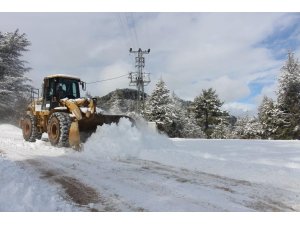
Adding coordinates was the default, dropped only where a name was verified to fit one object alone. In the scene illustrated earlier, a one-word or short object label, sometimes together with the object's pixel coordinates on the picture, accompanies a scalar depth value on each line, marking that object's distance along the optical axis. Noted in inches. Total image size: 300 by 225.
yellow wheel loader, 293.8
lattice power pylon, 912.8
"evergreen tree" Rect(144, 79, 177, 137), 987.1
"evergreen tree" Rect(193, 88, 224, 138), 1217.2
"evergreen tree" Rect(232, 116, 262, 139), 943.1
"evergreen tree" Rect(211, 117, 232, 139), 1148.7
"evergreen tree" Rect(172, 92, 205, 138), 1041.7
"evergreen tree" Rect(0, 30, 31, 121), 761.8
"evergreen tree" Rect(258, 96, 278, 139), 910.5
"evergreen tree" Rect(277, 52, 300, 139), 888.4
